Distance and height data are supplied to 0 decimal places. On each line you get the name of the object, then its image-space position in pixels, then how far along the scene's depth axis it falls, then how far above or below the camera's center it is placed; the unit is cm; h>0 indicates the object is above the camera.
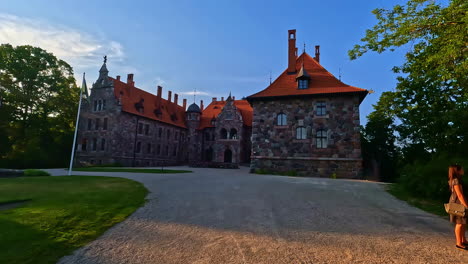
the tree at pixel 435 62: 720 +384
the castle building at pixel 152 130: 3306 +358
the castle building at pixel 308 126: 2103 +291
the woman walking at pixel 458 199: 471 -69
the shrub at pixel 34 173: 1778 -179
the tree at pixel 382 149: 2559 +128
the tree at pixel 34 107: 2944 +533
